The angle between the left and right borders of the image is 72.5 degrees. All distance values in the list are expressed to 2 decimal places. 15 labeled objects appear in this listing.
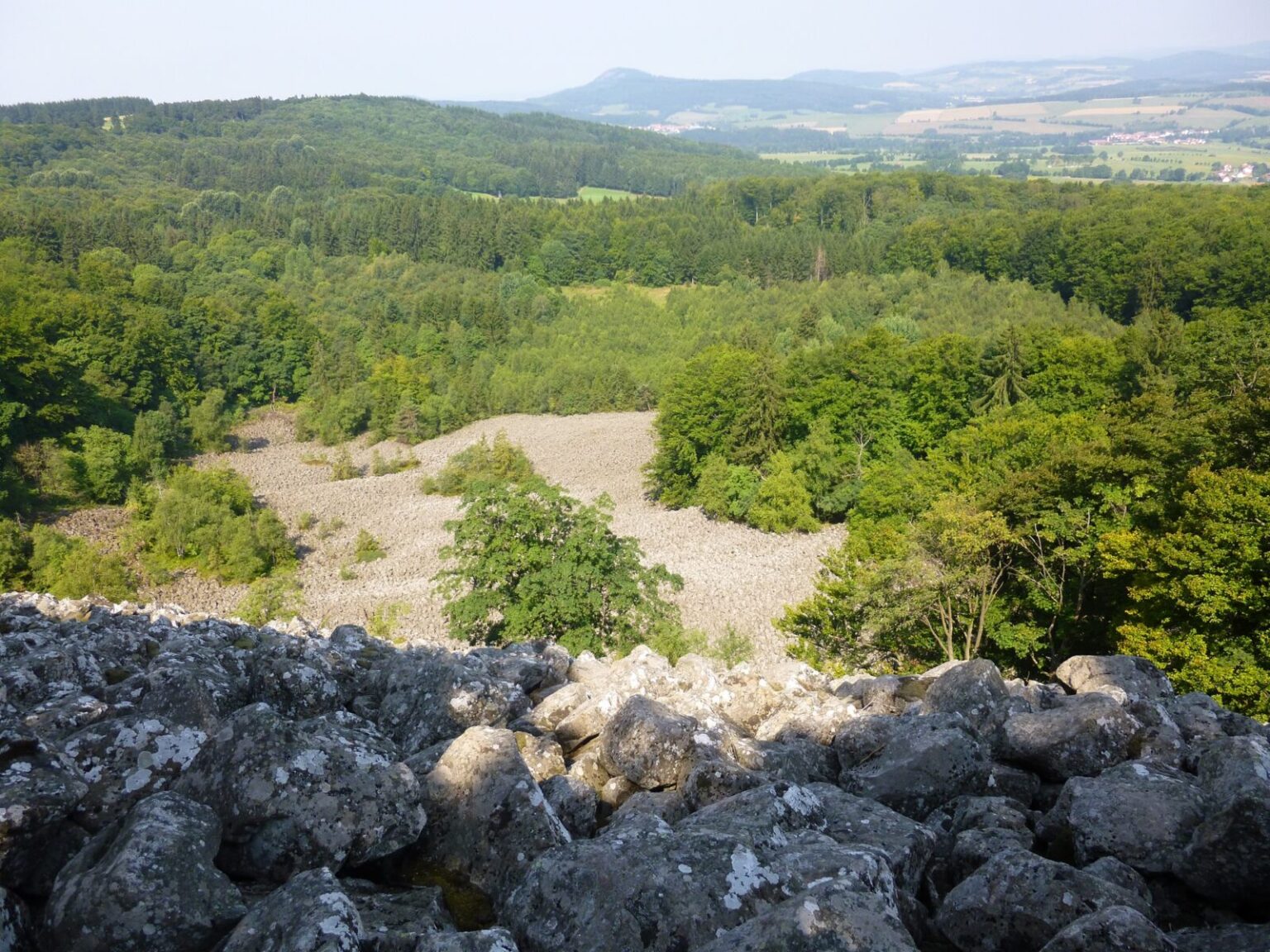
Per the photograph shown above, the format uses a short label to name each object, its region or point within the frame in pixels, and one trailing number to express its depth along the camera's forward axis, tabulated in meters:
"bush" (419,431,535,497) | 59.84
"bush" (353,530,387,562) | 47.44
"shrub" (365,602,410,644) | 31.74
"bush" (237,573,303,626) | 33.41
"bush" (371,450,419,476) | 67.44
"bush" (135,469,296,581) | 45.97
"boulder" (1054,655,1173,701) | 10.87
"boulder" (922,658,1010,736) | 9.53
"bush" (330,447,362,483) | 66.25
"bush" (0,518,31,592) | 40.66
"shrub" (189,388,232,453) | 73.62
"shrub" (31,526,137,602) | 39.16
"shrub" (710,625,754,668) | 24.46
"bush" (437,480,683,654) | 23.11
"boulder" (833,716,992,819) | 7.73
